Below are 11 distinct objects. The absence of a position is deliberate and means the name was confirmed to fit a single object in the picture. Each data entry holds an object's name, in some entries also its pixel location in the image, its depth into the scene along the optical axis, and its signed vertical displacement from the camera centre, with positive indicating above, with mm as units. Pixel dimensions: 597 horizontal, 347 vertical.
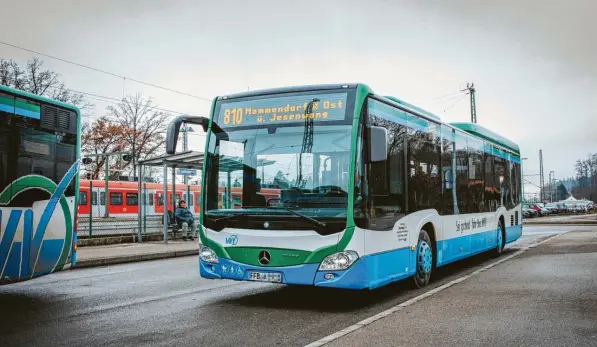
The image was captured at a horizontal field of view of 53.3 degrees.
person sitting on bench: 22328 -497
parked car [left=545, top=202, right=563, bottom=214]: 72625 -721
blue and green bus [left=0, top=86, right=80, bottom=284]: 7773 +320
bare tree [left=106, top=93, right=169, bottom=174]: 46688 +6233
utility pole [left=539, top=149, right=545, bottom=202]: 84412 +4256
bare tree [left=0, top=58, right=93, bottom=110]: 34875 +7690
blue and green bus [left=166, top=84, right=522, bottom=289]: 7414 +226
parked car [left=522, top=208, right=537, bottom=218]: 58344 -1036
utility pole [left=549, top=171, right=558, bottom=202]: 125312 +3254
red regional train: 33344 +562
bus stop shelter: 19172 +1420
